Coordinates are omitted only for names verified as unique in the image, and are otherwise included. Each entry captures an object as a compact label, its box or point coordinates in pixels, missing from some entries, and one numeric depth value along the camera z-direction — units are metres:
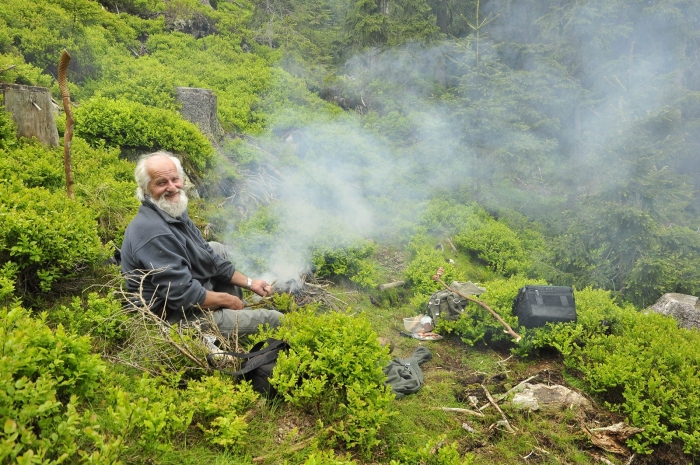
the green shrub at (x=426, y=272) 6.75
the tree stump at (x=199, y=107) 9.05
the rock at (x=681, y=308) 6.41
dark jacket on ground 3.97
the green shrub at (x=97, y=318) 3.03
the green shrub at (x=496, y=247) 8.34
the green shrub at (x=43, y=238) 3.07
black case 4.80
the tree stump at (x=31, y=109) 5.02
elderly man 3.32
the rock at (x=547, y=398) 3.93
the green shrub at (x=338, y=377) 2.76
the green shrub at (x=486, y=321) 5.14
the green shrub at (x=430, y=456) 2.52
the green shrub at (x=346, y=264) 6.39
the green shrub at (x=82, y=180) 4.39
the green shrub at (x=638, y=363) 3.55
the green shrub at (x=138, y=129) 6.59
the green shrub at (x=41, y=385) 1.52
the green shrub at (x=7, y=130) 4.81
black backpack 2.97
